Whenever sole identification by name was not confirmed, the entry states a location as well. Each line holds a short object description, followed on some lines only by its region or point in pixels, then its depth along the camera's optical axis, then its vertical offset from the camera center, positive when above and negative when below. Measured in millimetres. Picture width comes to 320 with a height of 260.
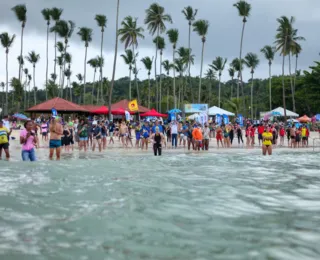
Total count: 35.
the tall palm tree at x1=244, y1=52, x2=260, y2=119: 75250 +14336
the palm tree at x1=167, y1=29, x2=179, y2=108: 62906 +15587
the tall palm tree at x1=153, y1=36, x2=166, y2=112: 69538 +16113
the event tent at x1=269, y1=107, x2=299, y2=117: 54681 +3670
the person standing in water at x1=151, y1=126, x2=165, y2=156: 16391 -229
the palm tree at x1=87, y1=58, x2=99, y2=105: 92831 +16733
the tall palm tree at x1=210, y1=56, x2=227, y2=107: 79812 +14541
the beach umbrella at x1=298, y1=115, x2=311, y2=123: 52712 +2568
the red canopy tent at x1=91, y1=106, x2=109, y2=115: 46219 +2793
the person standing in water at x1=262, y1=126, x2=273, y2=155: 16062 -120
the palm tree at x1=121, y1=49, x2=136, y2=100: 75875 +14850
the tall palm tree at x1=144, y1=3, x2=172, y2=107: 53781 +15887
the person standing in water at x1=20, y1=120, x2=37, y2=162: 11282 -187
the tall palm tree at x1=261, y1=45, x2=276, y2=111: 73188 +15561
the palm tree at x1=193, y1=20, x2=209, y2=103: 57406 +15547
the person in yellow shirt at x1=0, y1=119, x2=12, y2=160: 13117 -131
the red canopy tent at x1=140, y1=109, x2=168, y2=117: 47500 +2702
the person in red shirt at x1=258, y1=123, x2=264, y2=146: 24484 +484
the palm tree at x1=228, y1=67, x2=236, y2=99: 95438 +15607
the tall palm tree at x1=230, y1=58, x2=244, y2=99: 83462 +15613
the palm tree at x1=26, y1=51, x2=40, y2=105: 89000 +16992
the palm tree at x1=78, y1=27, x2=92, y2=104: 69812 +17442
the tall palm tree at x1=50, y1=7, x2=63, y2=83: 61062 +18475
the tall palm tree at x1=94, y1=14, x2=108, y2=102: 58438 +16763
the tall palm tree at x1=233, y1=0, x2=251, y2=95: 52938 +16898
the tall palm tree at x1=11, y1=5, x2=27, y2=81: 58969 +17798
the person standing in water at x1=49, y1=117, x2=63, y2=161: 12344 -7
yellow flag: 39219 +2930
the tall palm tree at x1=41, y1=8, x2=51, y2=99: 61875 +18572
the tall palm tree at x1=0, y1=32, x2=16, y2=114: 67438 +15716
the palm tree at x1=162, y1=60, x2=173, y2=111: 90062 +15955
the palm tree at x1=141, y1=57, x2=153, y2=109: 78938 +14555
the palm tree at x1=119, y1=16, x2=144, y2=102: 51875 +13297
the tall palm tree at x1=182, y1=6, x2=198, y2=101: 59334 +18074
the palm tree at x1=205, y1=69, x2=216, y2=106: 92800 +15577
